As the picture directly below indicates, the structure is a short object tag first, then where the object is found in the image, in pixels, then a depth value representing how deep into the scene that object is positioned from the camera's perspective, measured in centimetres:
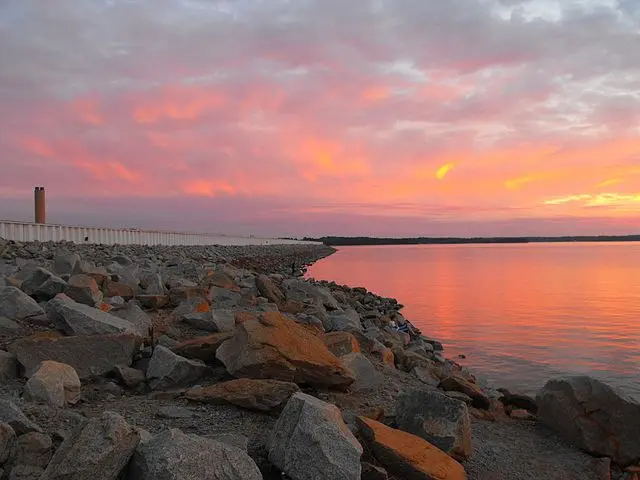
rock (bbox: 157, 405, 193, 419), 428
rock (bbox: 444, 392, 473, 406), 611
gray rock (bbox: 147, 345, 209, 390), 499
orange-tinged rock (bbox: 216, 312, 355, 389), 484
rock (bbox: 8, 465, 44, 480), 305
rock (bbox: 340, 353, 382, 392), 558
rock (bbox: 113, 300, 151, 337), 598
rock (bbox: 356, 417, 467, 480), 386
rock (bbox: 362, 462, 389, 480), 367
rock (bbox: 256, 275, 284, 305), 990
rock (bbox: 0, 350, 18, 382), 478
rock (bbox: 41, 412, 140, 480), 287
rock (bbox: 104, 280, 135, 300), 799
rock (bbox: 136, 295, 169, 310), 774
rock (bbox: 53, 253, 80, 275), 974
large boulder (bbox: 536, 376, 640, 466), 511
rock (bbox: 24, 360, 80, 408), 411
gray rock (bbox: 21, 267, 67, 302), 727
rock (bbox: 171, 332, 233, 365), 541
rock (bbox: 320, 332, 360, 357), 631
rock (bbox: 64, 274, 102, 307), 686
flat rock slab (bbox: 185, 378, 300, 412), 438
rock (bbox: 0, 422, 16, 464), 311
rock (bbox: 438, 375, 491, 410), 621
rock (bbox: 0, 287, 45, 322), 612
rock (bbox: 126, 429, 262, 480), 291
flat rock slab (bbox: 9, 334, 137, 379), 489
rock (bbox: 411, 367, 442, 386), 671
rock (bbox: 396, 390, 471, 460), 437
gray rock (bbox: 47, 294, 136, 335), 549
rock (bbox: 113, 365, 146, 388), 499
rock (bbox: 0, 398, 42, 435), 337
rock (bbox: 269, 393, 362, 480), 338
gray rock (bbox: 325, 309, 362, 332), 842
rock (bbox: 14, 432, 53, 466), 318
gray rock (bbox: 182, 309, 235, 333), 641
